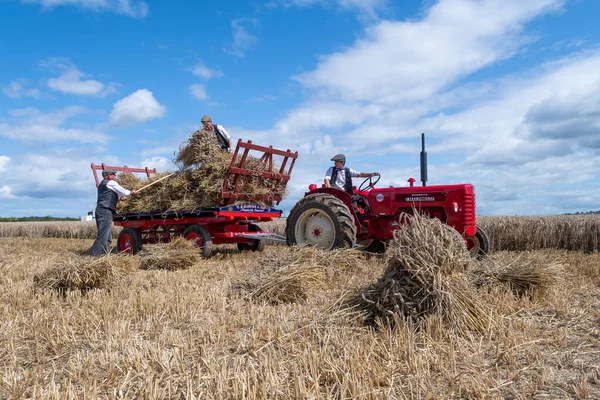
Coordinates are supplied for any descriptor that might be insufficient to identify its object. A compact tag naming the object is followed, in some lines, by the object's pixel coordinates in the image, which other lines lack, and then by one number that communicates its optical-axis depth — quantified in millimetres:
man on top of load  9094
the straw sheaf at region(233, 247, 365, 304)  4641
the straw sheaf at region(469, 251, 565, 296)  4336
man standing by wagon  8805
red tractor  6793
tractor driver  7633
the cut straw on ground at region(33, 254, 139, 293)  5320
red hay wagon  8461
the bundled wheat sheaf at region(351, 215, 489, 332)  3410
